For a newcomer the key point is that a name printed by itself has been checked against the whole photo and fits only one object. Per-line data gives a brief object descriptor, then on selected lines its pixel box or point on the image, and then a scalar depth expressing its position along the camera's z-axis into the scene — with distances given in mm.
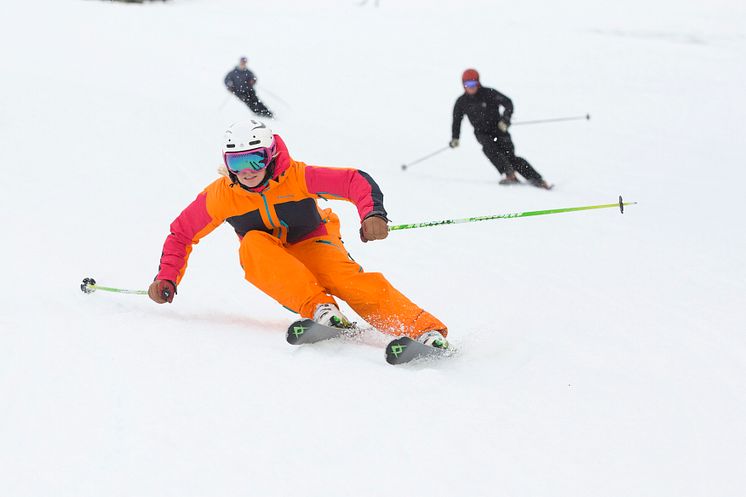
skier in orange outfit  7691
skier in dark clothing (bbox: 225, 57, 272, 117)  28531
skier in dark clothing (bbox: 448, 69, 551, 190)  19156
